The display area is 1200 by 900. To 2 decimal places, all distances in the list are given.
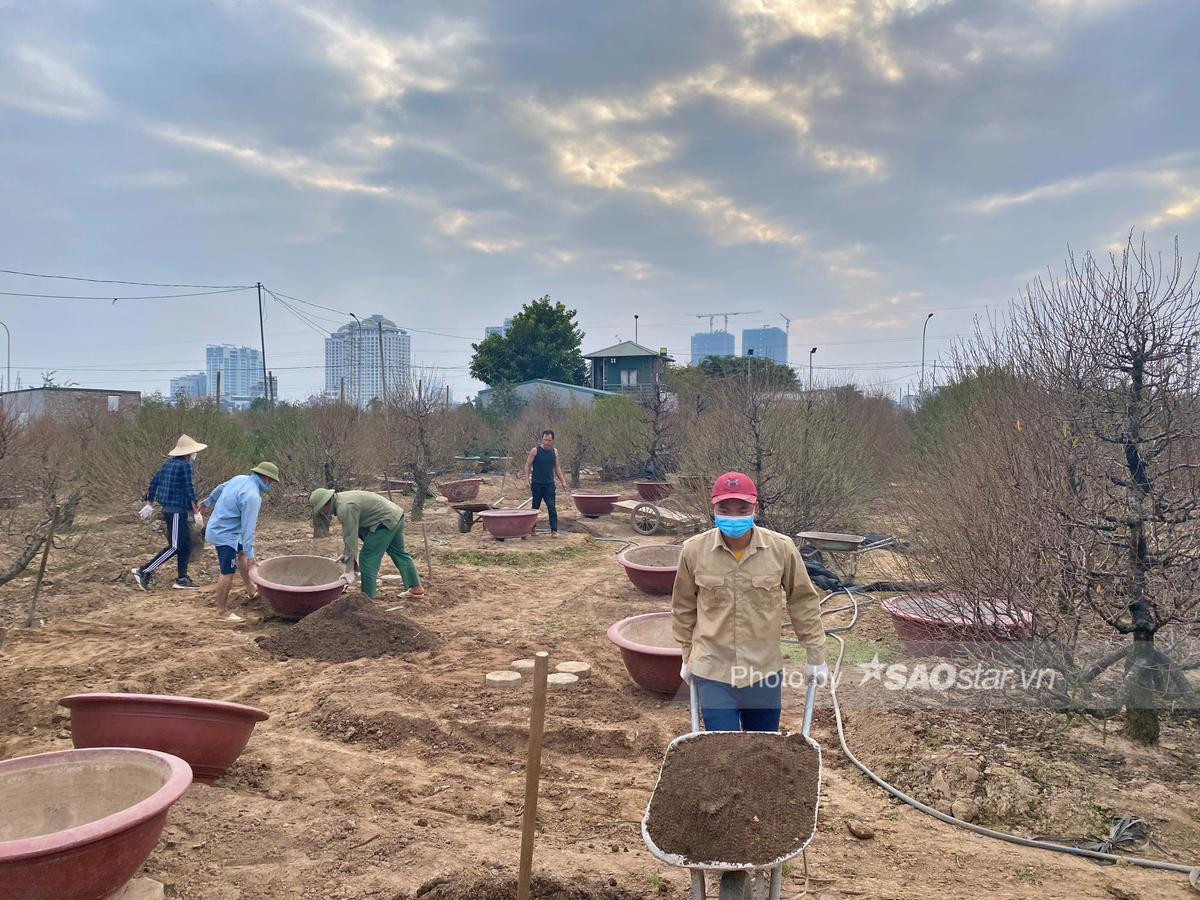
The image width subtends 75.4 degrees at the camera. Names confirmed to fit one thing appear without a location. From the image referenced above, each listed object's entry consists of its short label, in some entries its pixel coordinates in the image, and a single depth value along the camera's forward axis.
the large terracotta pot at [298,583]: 6.61
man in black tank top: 12.03
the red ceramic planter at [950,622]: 4.61
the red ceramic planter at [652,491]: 16.41
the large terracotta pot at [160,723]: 3.42
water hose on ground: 3.09
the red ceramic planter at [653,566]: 8.01
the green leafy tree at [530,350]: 37.59
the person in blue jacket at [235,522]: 6.84
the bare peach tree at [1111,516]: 4.10
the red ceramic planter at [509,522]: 11.85
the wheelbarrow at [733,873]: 2.20
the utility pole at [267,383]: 24.91
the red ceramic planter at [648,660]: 4.96
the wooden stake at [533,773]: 2.20
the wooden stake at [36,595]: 6.70
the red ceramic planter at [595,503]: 14.41
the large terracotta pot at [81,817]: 2.29
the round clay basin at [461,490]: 16.08
